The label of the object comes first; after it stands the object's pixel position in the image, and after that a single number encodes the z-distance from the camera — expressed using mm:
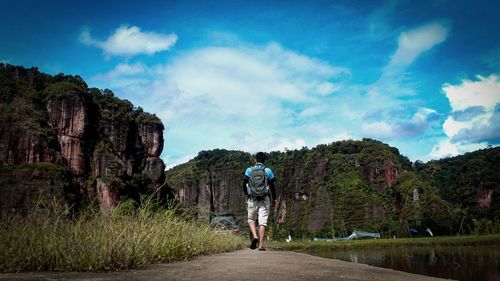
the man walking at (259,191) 7980
